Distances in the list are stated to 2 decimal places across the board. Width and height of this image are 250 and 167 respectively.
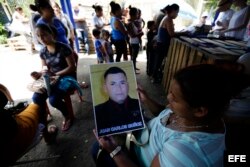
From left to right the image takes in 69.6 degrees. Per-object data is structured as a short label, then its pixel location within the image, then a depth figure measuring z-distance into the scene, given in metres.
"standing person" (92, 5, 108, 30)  5.71
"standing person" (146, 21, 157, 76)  4.26
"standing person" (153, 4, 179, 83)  3.47
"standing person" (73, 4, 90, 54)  6.65
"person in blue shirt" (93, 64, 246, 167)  0.77
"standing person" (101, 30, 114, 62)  4.47
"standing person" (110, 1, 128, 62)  4.02
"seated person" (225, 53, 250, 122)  1.54
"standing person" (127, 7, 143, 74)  4.61
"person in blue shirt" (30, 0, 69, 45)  3.31
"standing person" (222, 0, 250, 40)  3.71
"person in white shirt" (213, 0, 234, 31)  4.34
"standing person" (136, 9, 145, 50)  5.00
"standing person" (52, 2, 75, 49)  4.62
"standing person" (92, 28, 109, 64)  4.41
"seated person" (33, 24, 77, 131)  2.36
